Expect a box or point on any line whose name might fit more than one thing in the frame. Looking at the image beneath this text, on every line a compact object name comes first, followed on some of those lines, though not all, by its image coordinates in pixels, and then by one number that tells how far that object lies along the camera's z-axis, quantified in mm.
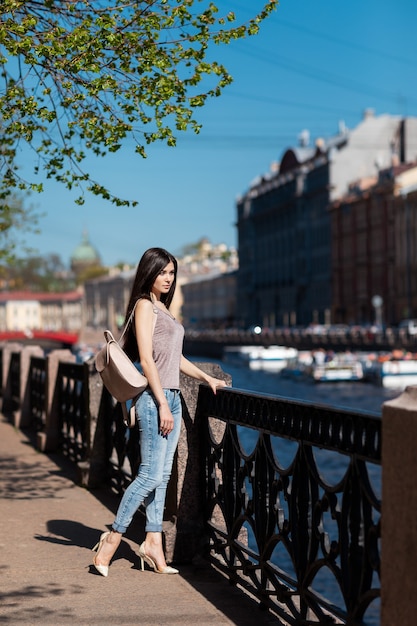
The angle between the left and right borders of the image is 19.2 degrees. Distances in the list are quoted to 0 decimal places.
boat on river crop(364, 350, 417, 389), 66312
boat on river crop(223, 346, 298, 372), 92938
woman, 6316
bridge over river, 79688
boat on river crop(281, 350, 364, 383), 71375
